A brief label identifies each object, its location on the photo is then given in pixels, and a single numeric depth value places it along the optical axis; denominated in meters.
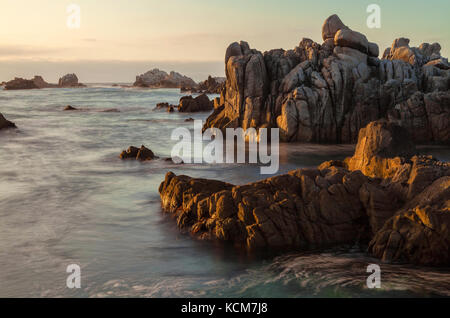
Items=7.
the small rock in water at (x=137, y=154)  24.50
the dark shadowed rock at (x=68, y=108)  61.09
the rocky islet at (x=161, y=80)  152.75
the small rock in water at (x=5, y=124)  39.06
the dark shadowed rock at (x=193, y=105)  54.84
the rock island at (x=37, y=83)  131.50
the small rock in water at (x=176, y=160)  23.76
